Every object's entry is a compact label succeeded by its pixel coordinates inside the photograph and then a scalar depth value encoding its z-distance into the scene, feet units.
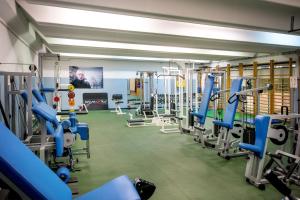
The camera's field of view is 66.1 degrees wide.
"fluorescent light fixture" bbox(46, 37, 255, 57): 21.45
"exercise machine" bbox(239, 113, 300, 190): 10.42
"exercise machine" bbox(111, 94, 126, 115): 35.73
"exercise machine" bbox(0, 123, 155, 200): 4.06
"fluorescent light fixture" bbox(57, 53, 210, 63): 31.21
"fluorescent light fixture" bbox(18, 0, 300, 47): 13.15
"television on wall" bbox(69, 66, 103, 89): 38.34
